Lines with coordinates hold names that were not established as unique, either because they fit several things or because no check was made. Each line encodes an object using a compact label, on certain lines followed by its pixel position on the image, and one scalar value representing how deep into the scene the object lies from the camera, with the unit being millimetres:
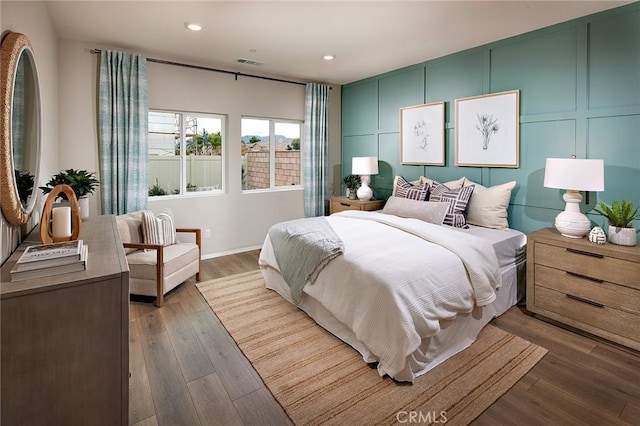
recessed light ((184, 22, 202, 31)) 3210
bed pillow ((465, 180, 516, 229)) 3516
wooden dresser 1186
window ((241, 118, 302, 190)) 5125
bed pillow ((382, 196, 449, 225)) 3590
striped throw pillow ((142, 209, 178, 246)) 3486
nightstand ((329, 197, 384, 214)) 5023
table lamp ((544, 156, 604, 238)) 2693
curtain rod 4109
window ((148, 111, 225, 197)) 4398
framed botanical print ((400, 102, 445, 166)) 4320
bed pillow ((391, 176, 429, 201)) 4102
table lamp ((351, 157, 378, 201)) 4969
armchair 3154
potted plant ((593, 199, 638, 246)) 2588
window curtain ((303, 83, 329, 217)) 5438
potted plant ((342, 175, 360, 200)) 5359
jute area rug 1895
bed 2129
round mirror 1531
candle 1856
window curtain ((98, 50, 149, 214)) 3791
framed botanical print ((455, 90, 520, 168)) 3588
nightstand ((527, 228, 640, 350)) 2451
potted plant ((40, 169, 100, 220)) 2723
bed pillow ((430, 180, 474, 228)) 3576
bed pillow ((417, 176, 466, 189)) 3953
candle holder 1740
